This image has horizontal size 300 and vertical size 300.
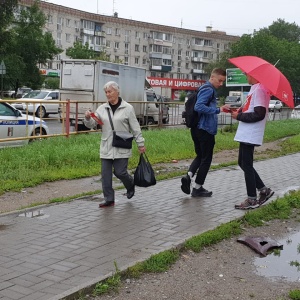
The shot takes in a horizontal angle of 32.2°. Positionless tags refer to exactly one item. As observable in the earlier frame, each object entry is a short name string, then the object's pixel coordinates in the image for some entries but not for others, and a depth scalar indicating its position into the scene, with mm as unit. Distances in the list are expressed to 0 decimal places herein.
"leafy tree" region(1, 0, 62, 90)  47375
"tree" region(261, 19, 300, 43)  110938
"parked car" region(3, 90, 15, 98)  51156
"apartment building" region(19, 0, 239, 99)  92938
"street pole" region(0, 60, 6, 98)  31295
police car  12773
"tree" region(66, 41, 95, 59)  67375
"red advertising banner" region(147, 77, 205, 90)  64500
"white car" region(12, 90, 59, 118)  13500
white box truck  21234
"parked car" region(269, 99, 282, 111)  31030
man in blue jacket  7363
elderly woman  6996
